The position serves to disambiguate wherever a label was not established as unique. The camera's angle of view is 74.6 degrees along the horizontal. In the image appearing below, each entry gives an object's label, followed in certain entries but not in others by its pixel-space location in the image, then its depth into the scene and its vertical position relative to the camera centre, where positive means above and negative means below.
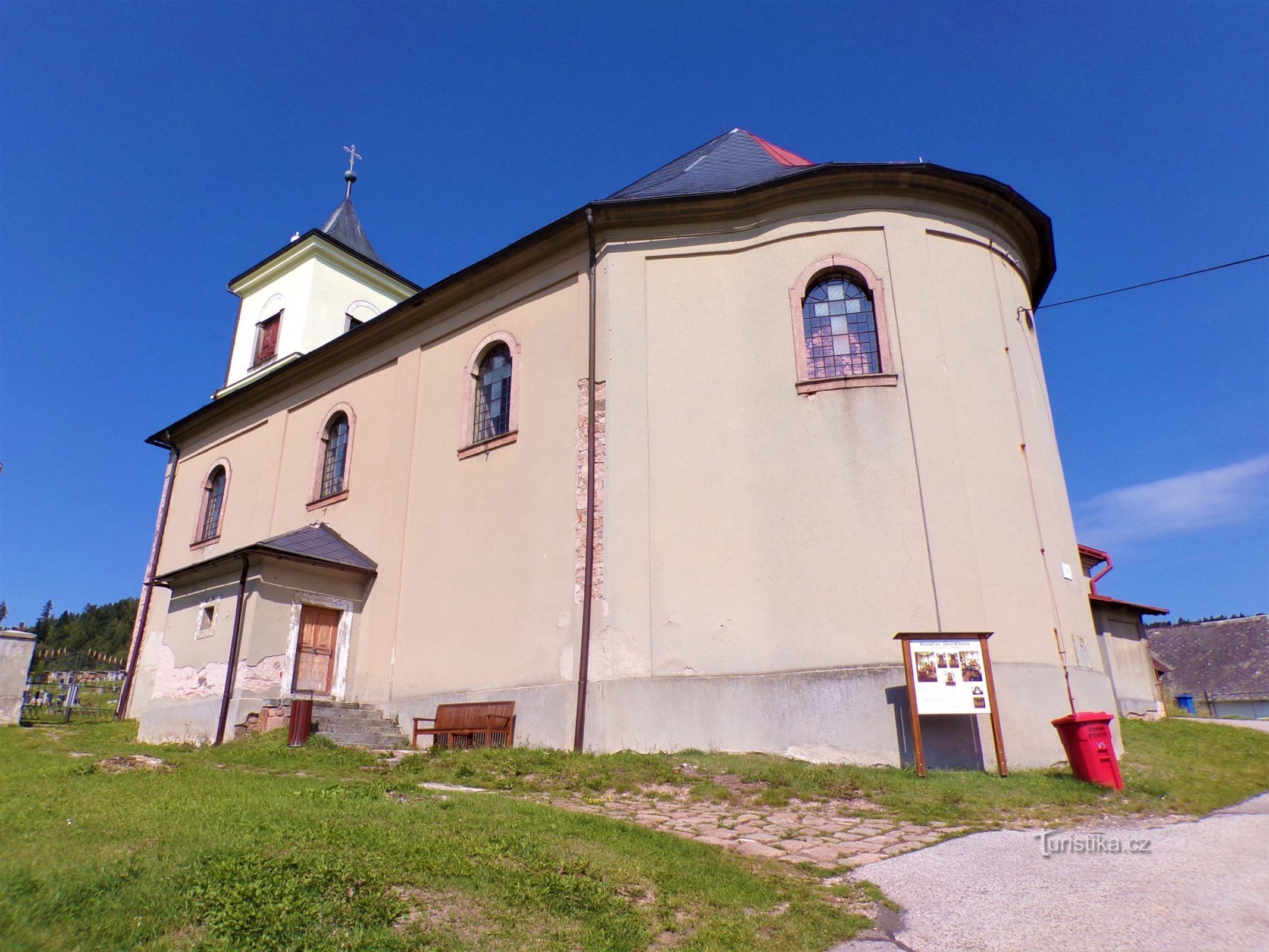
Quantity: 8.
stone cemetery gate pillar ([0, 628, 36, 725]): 15.50 +1.60
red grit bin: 9.02 +0.04
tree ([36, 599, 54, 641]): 72.38 +12.01
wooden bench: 12.21 +0.42
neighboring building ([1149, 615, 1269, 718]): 36.41 +3.93
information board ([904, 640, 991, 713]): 9.62 +0.84
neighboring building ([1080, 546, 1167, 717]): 19.53 +2.39
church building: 11.07 +3.78
